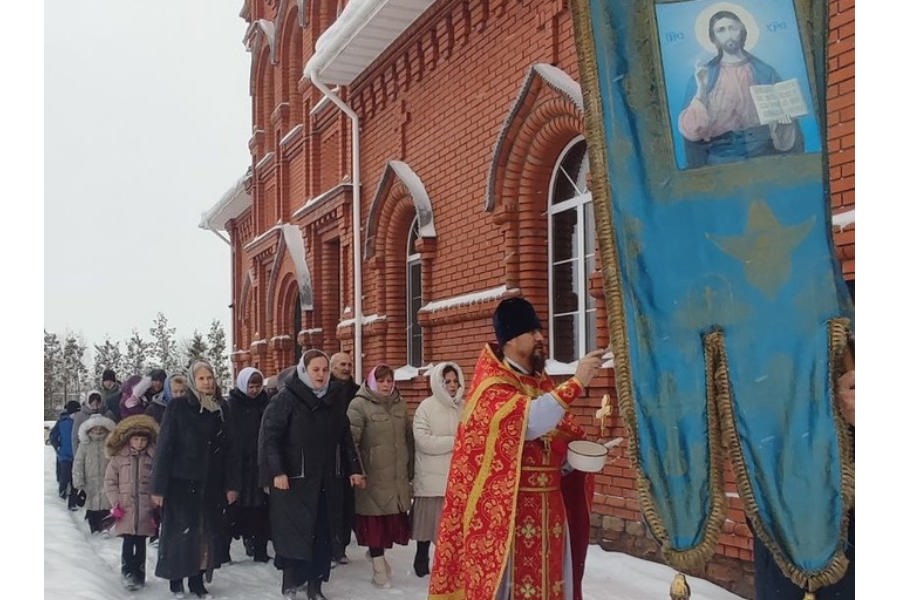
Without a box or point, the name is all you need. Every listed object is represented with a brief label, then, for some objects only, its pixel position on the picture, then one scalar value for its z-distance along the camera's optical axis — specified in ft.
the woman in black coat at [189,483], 20.01
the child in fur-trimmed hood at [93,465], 28.27
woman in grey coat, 21.31
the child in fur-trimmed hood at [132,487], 21.06
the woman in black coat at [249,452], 23.43
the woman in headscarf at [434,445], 21.17
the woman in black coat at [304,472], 19.17
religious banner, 7.61
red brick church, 21.09
